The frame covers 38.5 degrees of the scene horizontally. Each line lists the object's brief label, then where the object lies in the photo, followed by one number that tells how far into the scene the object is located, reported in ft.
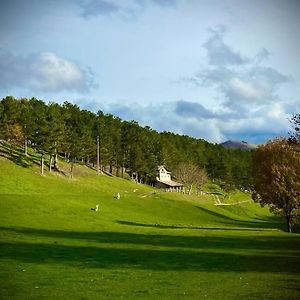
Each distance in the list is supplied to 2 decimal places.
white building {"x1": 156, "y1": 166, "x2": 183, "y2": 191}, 530.55
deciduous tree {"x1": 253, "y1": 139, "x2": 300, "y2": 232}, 215.31
